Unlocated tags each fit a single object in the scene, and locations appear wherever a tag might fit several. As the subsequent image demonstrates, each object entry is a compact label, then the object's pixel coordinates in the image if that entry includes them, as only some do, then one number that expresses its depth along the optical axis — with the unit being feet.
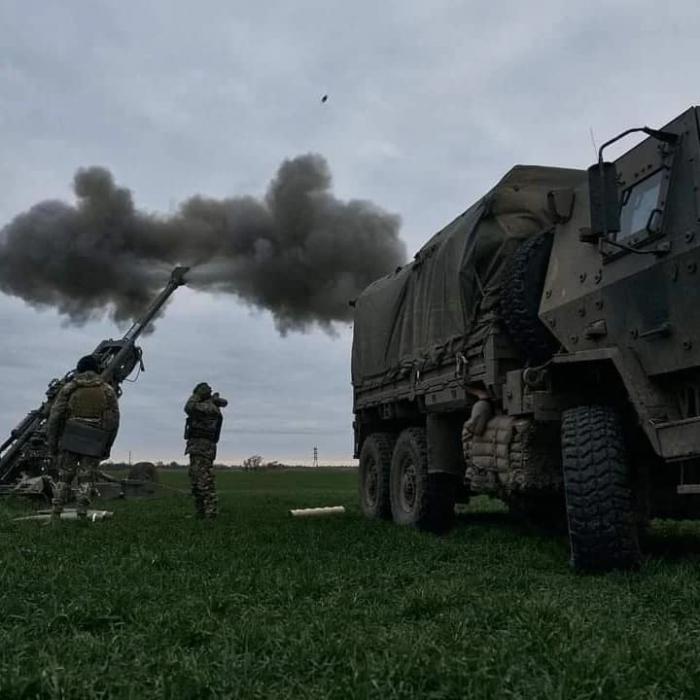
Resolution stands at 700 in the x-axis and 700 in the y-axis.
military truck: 17.51
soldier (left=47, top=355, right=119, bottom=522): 33.73
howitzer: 52.16
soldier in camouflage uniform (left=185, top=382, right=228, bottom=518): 38.22
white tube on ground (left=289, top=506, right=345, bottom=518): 37.25
